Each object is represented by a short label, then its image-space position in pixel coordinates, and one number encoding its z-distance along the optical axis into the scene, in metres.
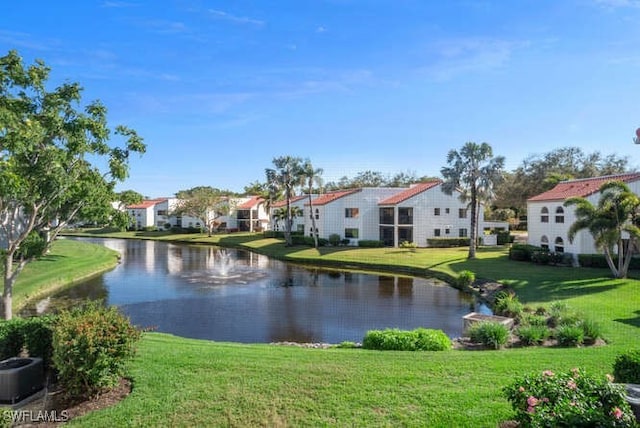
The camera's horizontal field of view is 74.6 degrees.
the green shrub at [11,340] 7.23
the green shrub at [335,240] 41.09
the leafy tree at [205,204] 58.81
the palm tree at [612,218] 18.78
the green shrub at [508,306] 14.34
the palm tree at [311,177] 41.25
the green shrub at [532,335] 10.08
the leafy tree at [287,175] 42.81
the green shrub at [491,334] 9.80
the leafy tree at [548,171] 45.47
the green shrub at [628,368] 5.72
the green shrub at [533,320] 11.87
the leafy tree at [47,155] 9.80
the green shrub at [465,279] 21.67
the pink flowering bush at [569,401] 3.79
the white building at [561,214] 24.23
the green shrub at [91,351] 5.83
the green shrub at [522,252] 26.52
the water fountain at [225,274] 24.78
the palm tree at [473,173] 29.45
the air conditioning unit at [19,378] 6.27
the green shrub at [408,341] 9.41
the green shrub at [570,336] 9.66
